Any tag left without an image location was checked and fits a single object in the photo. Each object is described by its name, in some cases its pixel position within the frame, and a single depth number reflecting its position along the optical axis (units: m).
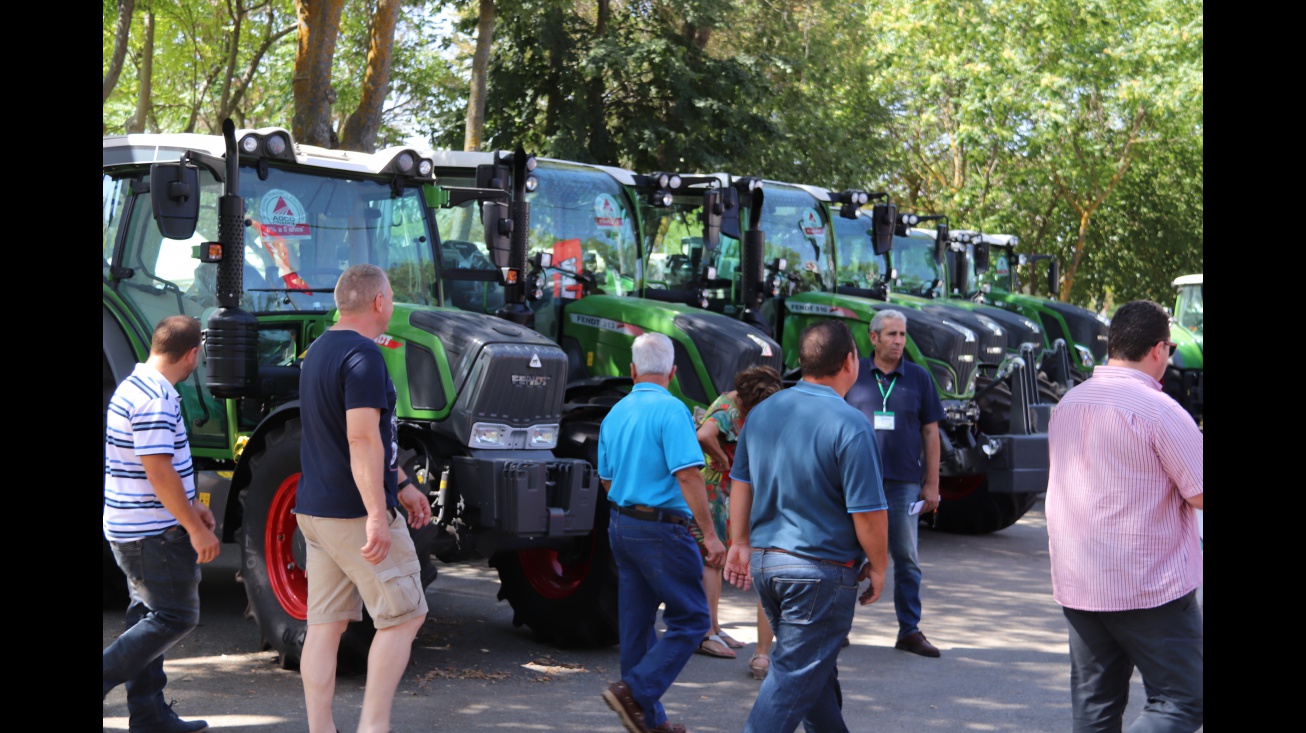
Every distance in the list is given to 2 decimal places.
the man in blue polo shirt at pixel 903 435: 7.46
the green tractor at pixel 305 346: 6.52
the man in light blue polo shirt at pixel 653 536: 5.54
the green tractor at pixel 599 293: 9.30
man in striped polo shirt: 5.08
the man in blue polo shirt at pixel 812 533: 4.45
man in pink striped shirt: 4.13
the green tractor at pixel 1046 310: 16.95
